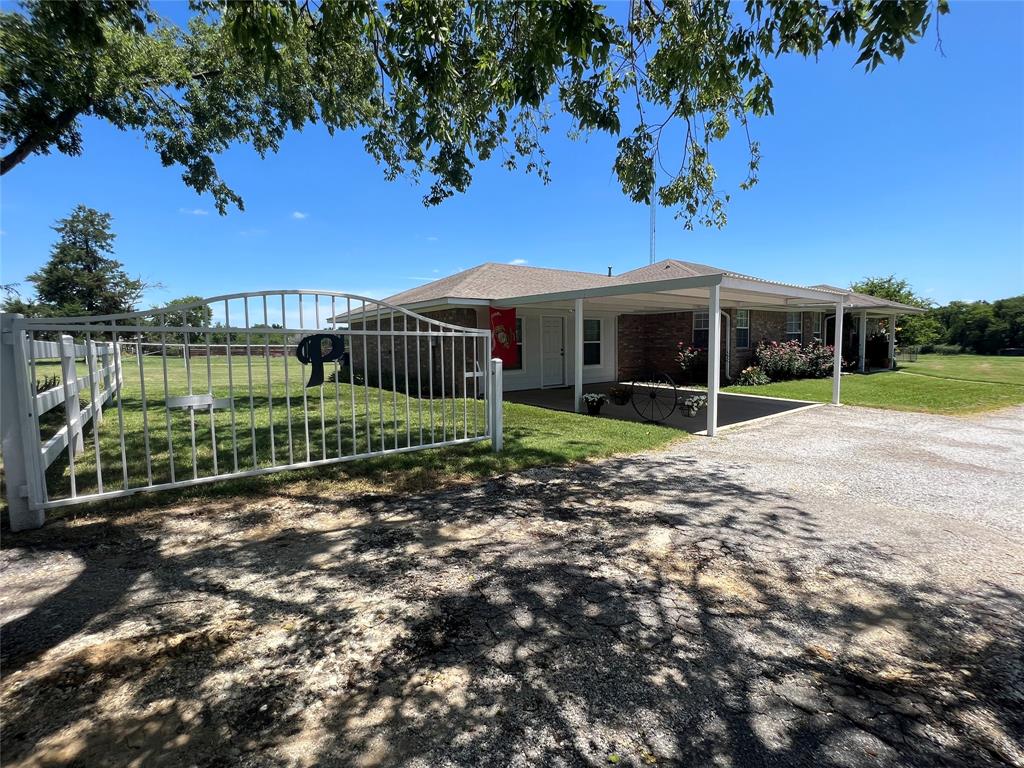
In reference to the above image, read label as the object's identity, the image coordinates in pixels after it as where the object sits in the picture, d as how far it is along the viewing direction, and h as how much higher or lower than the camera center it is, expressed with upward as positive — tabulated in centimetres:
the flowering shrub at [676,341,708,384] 1670 -58
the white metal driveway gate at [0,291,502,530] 387 -108
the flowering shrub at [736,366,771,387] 1661 -111
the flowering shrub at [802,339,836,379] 1878 -65
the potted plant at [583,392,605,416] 1043 -115
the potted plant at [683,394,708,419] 1015 -118
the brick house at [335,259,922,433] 1197 +94
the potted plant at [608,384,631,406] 1041 -100
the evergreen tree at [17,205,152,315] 5106 +846
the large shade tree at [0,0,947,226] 360 +295
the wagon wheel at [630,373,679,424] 1086 -135
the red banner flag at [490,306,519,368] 1266 +38
